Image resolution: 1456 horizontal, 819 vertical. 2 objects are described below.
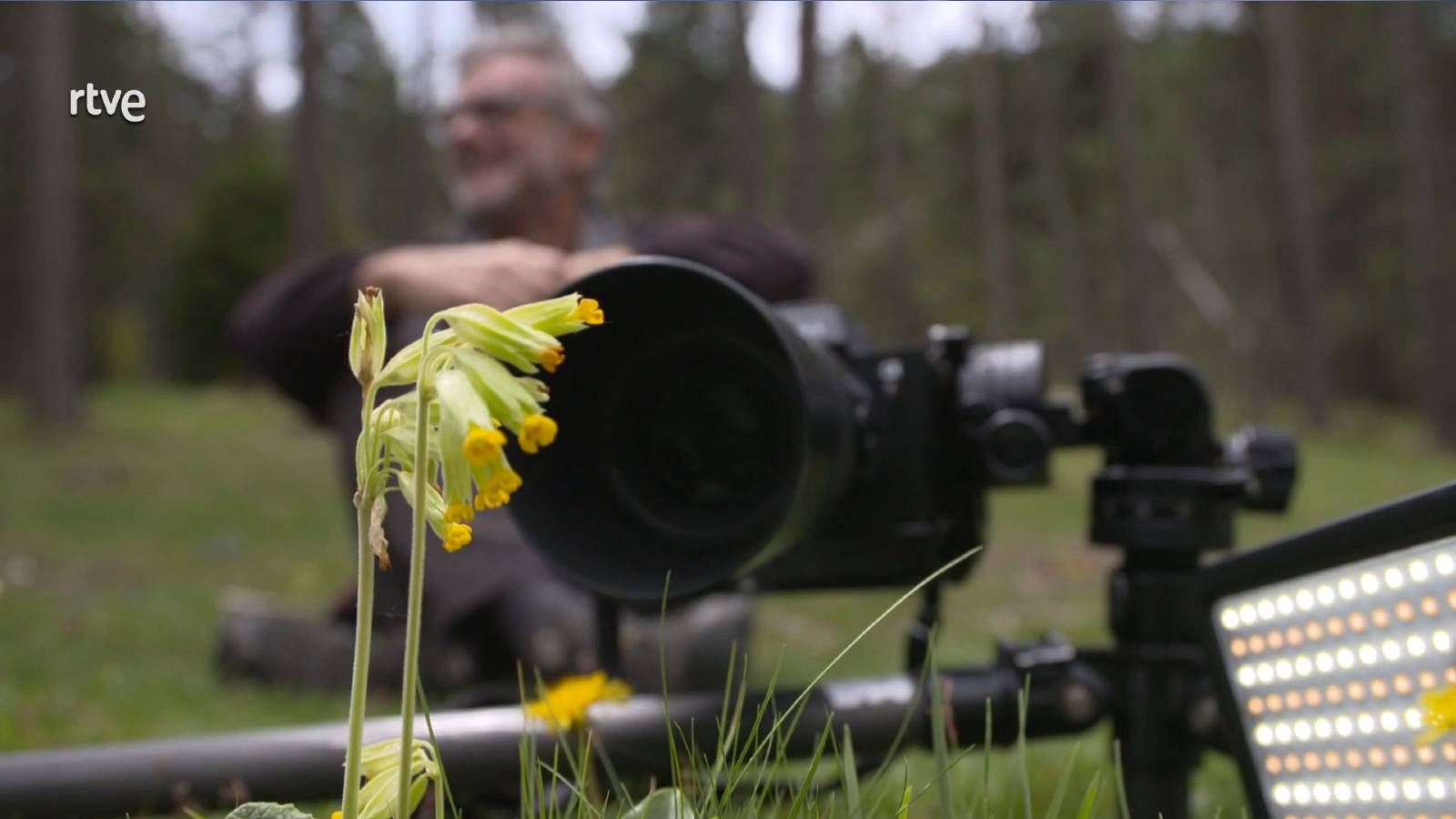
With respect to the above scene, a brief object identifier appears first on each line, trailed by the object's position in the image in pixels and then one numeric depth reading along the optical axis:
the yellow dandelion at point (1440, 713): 0.71
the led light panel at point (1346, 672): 0.86
